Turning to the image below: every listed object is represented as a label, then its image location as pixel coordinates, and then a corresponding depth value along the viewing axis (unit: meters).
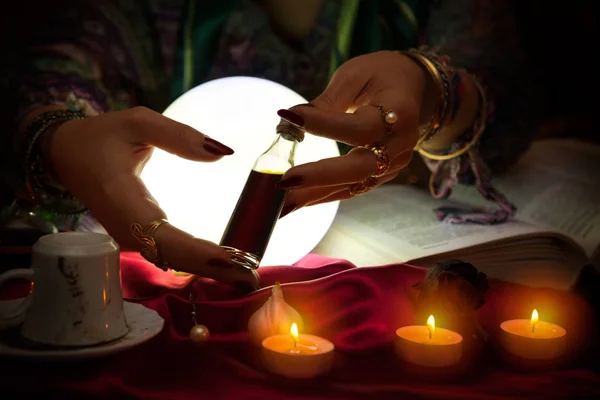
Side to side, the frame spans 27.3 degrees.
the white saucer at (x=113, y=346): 0.66
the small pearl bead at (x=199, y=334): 0.73
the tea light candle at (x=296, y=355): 0.68
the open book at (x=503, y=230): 0.88
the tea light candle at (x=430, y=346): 0.70
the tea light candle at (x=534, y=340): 0.72
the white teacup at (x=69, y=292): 0.67
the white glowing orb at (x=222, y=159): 0.78
